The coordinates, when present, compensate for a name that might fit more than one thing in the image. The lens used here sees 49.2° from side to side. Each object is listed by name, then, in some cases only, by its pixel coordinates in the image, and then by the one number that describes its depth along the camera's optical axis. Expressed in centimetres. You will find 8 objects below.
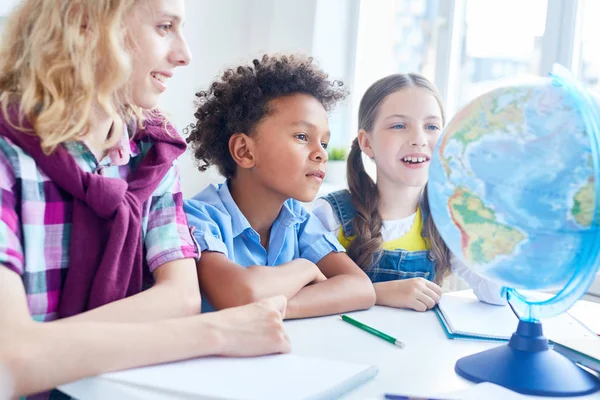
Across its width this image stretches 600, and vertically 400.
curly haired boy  148
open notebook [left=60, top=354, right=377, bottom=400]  78
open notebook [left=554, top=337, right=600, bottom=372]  93
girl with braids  179
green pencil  108
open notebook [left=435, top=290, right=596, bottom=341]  115
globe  84
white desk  87
